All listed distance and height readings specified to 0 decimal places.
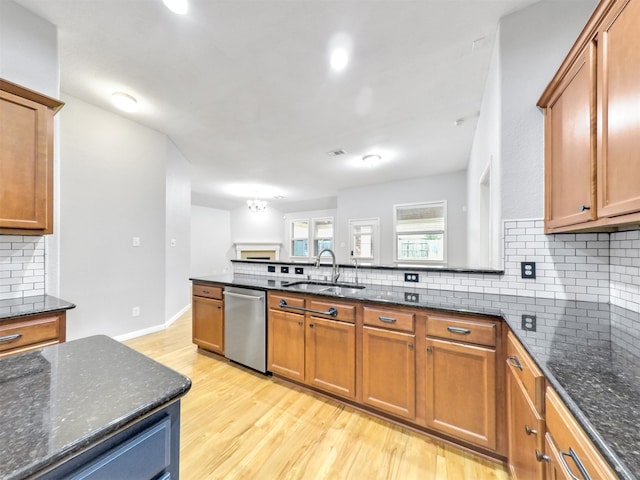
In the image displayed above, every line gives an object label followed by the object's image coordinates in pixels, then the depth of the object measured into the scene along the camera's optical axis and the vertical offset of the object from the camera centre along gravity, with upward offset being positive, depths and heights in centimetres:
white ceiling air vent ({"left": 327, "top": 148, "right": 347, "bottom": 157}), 424 +145
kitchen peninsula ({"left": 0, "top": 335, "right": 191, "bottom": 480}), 50 -39
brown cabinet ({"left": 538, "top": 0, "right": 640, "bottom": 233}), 100 +54
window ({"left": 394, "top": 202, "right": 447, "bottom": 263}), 552 +21
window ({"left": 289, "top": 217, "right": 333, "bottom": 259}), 788 +16
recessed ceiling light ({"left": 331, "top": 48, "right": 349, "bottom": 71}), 211 +152
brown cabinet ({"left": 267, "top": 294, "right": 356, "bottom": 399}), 199 -84
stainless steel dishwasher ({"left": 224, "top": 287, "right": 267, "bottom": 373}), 244 -83
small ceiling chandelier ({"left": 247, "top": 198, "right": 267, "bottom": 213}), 705 +99
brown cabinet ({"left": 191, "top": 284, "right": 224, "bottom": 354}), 279 -85
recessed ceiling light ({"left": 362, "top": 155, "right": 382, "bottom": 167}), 441 +140
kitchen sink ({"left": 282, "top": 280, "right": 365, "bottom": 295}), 237 -43
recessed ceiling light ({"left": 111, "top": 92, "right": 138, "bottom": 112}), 275 +150
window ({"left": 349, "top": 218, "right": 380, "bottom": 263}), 620 +6
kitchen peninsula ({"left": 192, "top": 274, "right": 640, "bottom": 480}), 62 -40
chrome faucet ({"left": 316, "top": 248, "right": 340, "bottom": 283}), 261 -32
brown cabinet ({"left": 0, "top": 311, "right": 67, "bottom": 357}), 144 -53
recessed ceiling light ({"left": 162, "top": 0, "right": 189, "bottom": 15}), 167 +152
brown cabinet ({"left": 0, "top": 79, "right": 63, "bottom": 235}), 161 +51
